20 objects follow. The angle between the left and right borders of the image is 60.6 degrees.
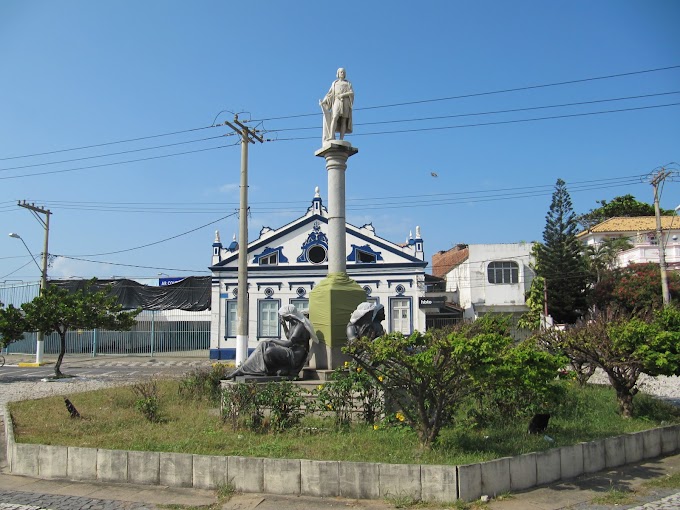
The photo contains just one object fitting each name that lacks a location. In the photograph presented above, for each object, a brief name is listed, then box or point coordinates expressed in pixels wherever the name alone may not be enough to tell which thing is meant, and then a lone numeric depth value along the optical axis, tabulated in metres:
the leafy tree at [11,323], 18.32
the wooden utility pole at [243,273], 17.33
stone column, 11.03
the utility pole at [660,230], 23.03
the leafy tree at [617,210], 54.81
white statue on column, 12.20
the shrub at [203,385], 11.53
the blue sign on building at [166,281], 38.84
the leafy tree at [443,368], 6.26
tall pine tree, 33.06
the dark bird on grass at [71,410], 9.85
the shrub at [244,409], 8.24
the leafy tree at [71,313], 18.11
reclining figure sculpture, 10.27
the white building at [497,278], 33.22
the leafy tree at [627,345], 8.59
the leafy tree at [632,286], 29.69
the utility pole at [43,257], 25.41
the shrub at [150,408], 9.33
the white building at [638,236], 36.39
